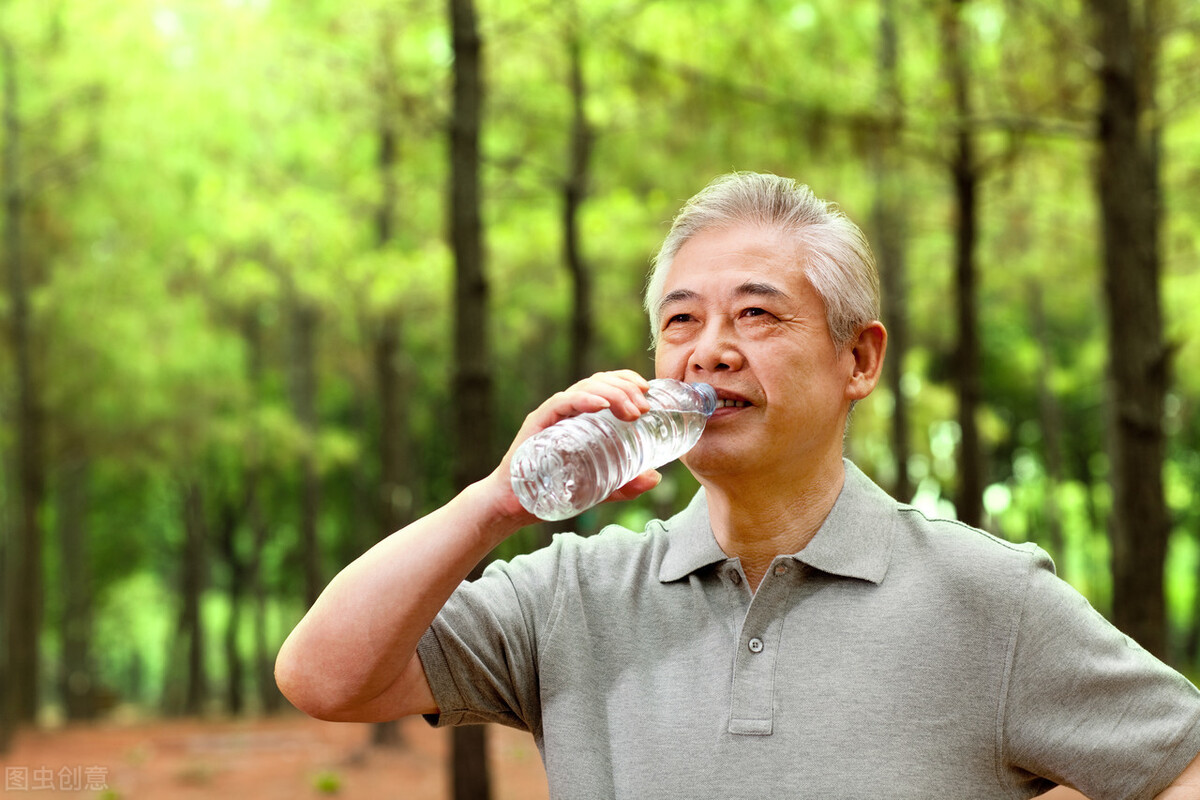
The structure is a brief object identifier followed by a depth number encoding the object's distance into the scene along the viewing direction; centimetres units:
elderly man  188
